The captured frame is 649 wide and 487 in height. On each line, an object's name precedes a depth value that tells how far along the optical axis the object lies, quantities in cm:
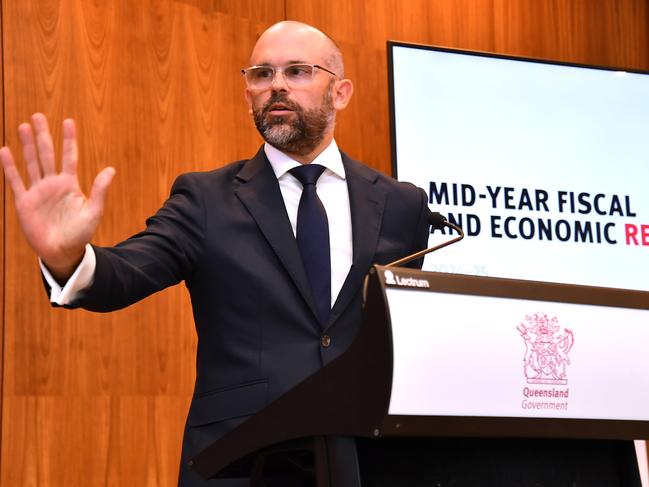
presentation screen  454
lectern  228
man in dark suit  244
